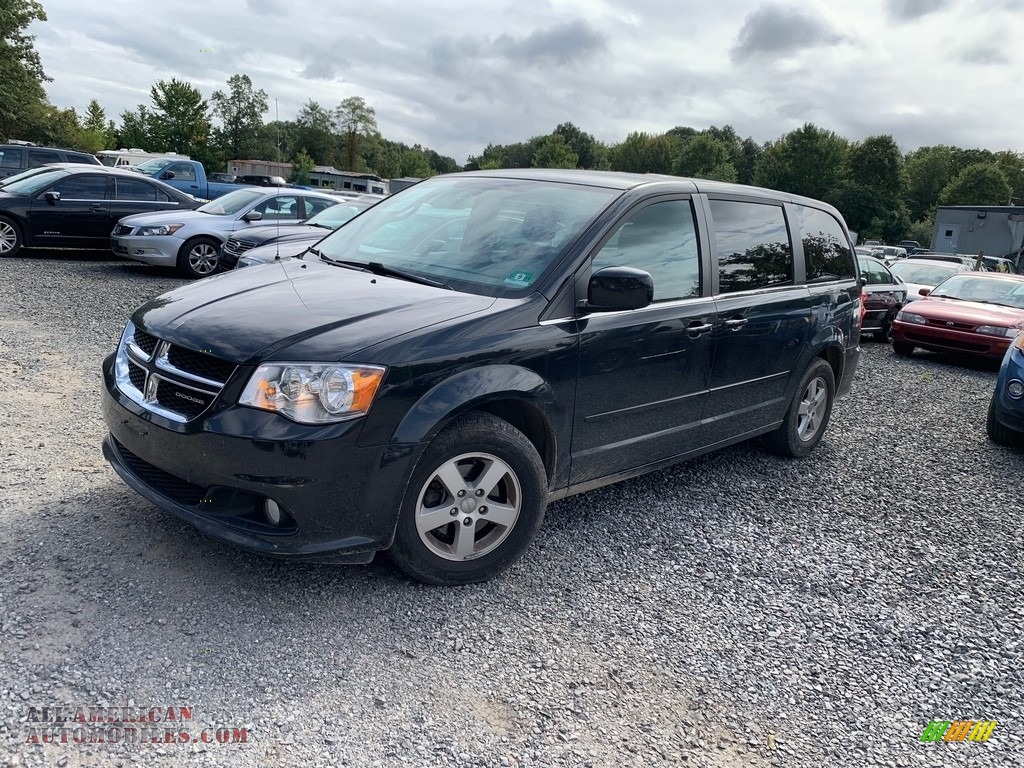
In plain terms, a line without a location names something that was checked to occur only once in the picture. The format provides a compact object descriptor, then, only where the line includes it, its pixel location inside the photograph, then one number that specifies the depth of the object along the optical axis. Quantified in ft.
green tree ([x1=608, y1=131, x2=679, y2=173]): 316.60
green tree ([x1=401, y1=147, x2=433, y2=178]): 329.93
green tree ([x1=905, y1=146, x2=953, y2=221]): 326.44
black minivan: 9.89
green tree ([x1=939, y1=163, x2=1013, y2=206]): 254.47
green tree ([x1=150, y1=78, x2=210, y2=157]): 192.03
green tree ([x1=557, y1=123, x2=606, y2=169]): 370.53
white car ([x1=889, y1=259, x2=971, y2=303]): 52.65
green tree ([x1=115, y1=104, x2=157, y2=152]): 196.24
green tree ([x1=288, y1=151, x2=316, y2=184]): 169.99
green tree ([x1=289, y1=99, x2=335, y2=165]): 297.96
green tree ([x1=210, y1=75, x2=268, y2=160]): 228.63
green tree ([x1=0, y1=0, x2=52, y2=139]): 148.97
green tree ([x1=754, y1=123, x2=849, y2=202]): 240.94
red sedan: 36.70
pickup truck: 69.92
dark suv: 58.29
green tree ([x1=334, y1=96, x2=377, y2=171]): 291.38
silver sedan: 39.58
